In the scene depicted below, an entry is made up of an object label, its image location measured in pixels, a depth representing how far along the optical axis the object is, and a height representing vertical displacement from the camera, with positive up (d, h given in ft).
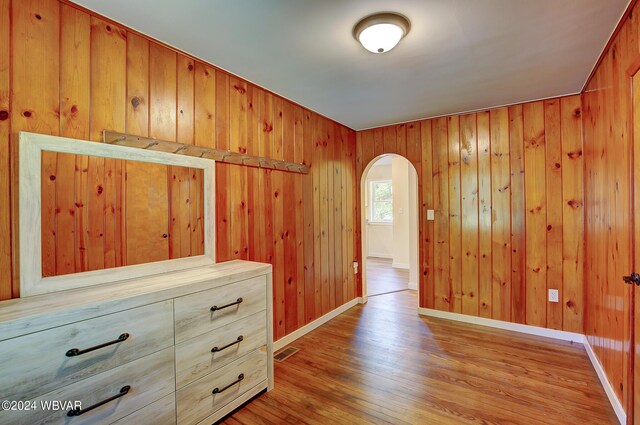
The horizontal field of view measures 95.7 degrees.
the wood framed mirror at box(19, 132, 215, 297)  4.41 +0.06
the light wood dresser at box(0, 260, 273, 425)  3.60 -2.10
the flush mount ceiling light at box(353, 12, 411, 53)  5.24 +3.43
